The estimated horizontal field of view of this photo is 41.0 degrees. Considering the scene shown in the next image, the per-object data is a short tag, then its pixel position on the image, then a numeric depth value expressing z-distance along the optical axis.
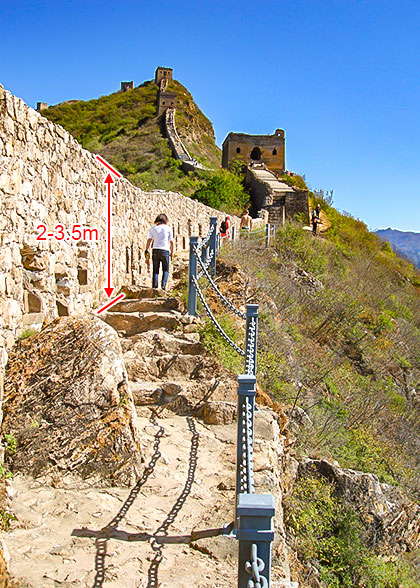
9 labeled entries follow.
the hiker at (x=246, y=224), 20.91
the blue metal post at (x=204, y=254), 9.93
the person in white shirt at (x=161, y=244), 9.55
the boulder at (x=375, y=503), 6.21
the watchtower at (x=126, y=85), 67.65
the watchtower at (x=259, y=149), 38.59
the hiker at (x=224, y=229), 19.30
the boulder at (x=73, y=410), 4.19
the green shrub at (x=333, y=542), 5.09
